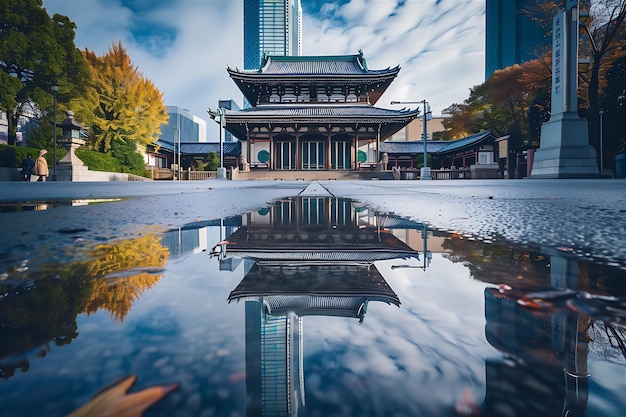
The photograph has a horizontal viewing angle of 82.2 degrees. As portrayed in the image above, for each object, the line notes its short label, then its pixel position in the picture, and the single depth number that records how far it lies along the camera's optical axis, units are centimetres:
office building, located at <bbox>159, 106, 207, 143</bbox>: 9269
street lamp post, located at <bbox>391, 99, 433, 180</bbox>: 1778
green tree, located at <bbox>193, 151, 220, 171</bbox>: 2412
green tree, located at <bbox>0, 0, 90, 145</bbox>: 1566
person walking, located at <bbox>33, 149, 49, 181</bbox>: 1187
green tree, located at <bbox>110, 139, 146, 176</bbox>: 1914
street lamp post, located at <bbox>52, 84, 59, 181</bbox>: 1417
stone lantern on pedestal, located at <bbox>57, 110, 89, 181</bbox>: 1442
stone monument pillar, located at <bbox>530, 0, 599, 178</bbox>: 985
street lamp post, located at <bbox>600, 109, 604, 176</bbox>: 1650
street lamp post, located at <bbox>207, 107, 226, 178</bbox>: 1864
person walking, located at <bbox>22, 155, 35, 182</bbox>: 1216
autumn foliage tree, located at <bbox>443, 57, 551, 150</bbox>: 2012
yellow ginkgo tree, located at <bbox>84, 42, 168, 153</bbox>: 1869
